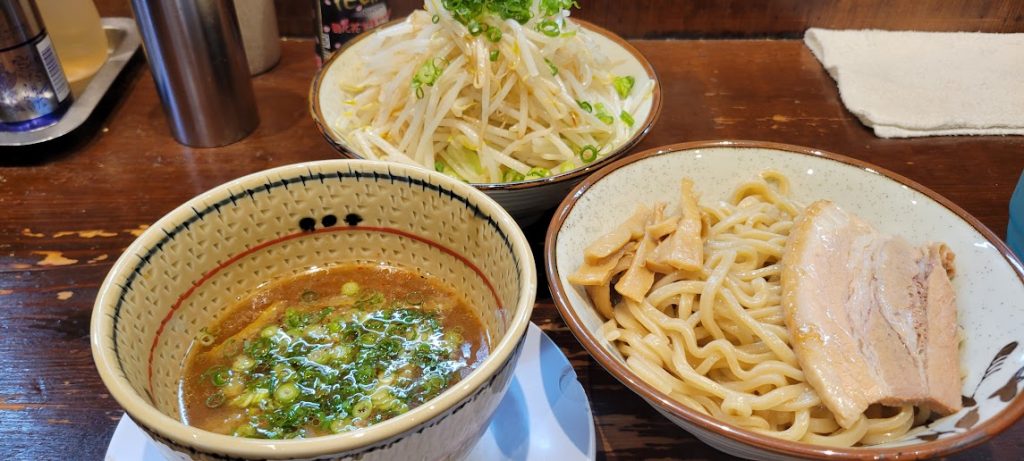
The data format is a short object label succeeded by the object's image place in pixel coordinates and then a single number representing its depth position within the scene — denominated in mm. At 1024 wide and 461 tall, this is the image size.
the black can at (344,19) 729
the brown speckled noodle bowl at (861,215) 429
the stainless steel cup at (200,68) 655
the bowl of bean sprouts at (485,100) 640
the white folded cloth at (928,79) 727
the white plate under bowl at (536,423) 440
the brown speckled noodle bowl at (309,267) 354
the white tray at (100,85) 679
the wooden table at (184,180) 499
